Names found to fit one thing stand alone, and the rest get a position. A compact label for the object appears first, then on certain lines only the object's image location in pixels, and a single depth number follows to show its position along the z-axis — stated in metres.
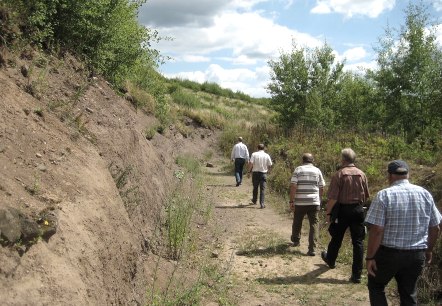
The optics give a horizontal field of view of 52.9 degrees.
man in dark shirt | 7.45
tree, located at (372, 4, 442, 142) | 19.73
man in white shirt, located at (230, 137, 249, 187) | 16.91
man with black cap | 4.90
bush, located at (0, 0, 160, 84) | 7.77
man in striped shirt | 9.01
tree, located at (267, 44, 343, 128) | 25.45
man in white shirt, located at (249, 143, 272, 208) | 13.50
